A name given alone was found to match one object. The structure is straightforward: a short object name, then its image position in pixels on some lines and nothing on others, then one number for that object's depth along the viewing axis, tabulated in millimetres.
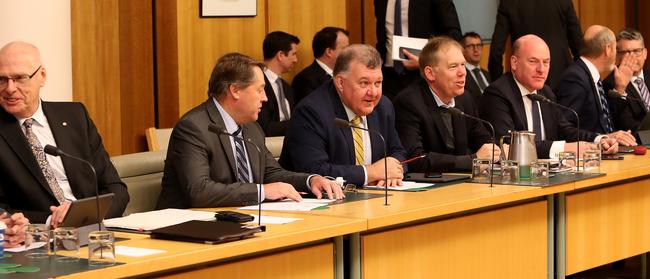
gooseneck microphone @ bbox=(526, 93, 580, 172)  5559
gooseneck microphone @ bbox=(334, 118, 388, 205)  4570
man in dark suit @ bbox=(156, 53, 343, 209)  4461
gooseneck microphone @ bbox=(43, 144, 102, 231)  3561
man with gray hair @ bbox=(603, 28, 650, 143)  7391
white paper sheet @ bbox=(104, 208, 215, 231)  3797
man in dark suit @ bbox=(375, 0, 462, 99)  8125
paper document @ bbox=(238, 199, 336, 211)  4297
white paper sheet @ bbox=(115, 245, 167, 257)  3283
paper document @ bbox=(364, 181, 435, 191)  4926
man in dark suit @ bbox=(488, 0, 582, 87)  8578
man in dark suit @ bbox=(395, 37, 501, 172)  5871
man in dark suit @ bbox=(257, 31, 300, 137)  8180
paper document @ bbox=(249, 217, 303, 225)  3900
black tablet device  3484
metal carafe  5191
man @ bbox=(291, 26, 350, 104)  8523
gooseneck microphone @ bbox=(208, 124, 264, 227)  4137
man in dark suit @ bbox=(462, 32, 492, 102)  9852
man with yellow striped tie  5258
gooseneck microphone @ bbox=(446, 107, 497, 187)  5027
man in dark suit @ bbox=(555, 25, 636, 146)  7148
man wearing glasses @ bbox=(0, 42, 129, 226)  4348
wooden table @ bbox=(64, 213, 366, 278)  3203
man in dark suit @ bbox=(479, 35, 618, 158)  6340
